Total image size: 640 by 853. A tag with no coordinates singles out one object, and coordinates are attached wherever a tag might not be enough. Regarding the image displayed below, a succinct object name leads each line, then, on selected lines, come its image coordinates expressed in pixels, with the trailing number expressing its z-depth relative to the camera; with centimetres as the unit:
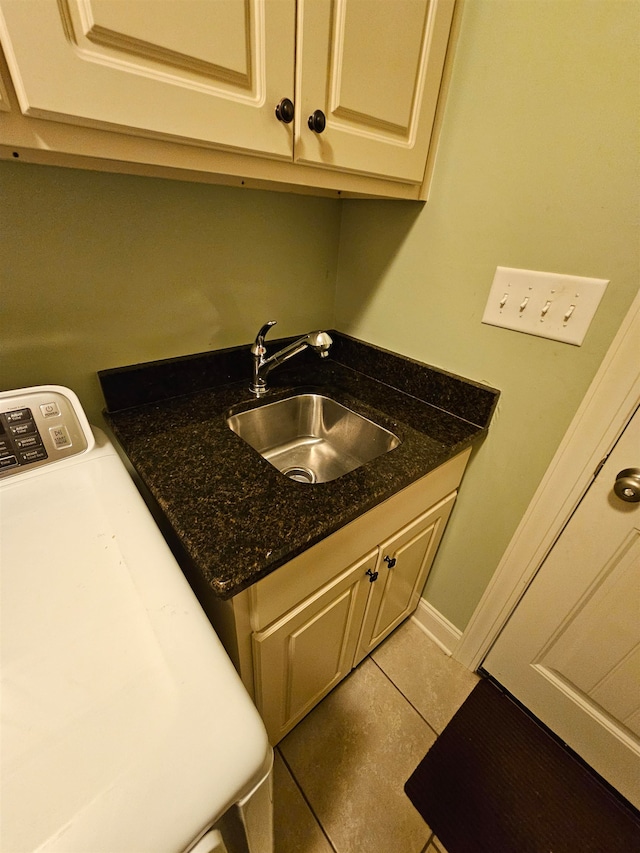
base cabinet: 70
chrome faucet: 94
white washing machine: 32
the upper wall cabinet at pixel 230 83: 45
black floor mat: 95
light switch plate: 75
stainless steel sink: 107
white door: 85
